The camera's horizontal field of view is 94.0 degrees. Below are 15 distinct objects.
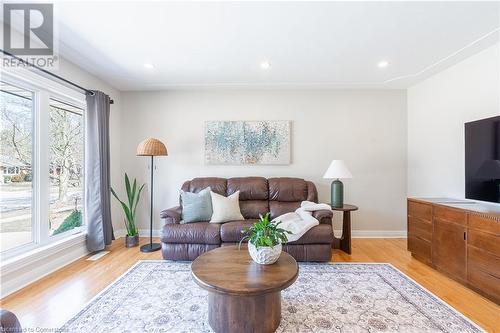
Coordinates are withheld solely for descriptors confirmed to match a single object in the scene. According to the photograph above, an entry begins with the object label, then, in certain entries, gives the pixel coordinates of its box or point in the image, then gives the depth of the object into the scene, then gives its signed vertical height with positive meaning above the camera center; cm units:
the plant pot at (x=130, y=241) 347 -110
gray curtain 316 -16
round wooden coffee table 153 -87
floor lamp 325 +24
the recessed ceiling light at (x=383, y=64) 291 +129
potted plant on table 182 -60
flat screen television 228 +6
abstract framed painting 386 +41
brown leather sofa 281 -86
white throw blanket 276 -68
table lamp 323 -23
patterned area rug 174 -118
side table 317 -86
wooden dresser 204 -76
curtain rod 218 +103
